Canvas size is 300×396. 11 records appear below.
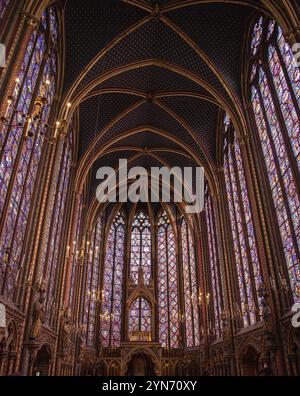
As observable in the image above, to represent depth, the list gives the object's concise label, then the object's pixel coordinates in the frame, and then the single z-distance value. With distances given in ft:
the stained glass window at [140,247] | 105.60
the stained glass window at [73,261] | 67.77
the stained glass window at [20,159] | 38.70
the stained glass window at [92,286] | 88.33
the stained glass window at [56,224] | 56.65
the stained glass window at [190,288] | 89.76
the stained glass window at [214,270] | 74.13
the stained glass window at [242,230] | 56.65
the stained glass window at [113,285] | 93.35
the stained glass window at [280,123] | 44.29
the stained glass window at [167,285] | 95.12
